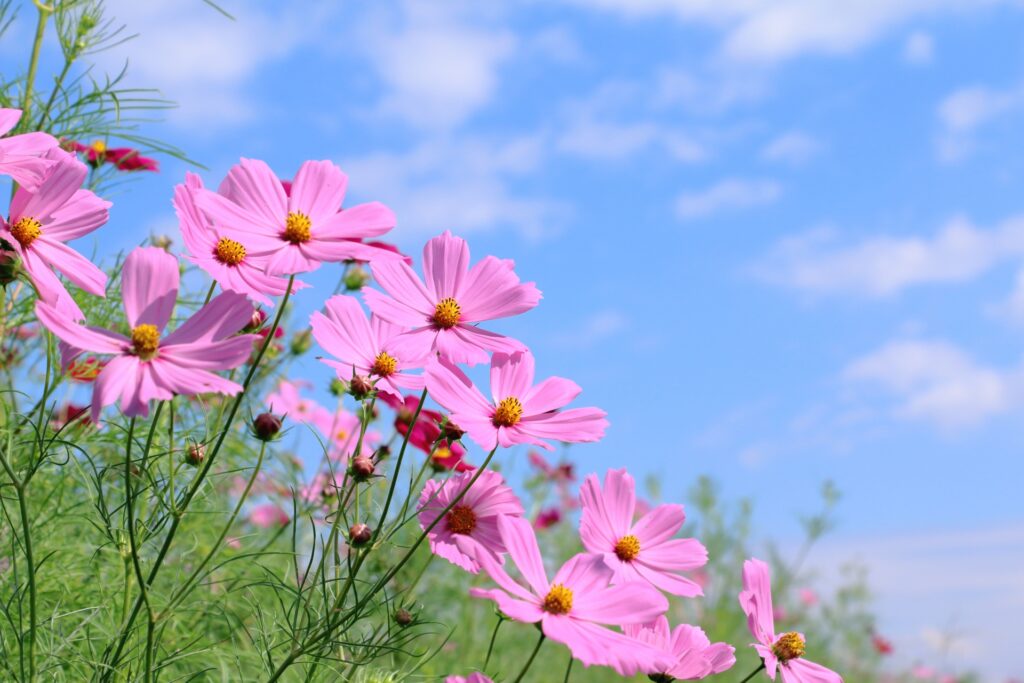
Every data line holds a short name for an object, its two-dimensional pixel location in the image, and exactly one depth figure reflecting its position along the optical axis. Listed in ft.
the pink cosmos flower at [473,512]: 3.14
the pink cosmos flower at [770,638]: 3.28
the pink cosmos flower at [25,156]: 3.14
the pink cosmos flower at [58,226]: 3.14
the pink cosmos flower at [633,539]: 3.08
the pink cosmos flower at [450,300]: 3.03
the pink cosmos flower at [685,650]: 3.00
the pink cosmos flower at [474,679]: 2.99
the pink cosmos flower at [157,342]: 2.47
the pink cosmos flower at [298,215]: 2.82
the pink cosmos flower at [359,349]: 3.12
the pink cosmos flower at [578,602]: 2.60
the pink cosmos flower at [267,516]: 9.45
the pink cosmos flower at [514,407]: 2.86
